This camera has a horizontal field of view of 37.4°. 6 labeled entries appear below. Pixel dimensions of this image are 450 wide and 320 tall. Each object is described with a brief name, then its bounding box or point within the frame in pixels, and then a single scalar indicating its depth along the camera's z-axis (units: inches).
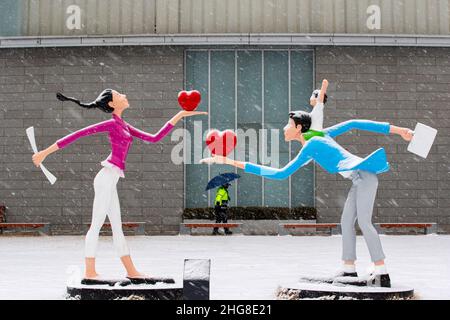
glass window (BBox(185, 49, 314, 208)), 820.0
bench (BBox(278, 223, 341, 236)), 759.7
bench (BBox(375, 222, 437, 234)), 764.0
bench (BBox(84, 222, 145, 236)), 773.3
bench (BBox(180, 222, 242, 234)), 755.4
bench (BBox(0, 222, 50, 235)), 765.3
